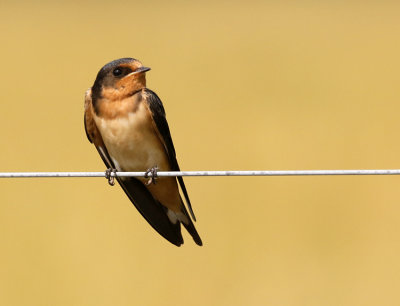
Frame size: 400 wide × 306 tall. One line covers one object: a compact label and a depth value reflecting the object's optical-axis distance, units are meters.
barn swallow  7.56
